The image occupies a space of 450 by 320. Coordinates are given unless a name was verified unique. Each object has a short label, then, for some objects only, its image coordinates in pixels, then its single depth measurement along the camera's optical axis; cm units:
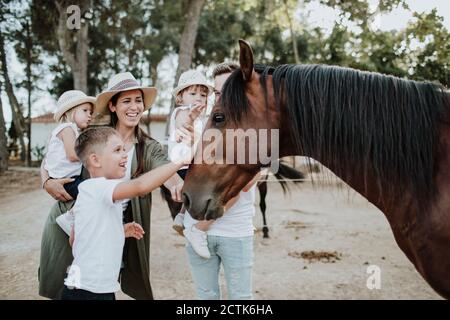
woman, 257
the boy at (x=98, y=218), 207
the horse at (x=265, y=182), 548
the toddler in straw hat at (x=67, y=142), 274
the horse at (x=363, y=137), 193
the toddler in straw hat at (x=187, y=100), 249
